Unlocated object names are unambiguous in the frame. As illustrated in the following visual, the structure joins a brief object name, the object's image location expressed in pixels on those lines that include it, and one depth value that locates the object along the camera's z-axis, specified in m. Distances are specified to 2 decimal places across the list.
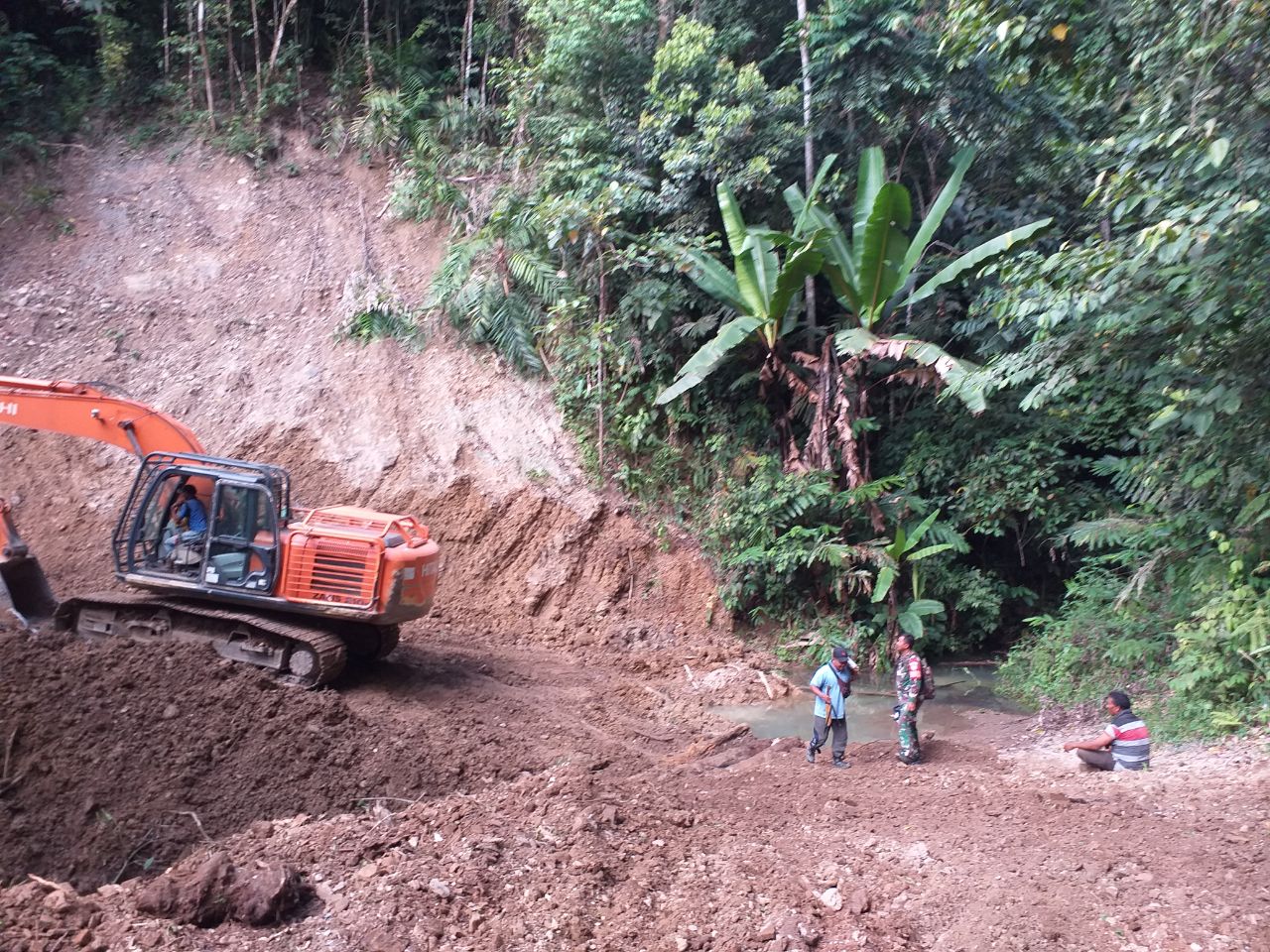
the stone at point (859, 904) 5.11
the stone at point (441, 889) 4.91
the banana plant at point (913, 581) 11.37
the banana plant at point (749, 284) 11.80
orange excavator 8.18
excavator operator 8.39
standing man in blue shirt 8.10
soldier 8.20
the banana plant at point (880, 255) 11.39
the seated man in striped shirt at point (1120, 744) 7.46
